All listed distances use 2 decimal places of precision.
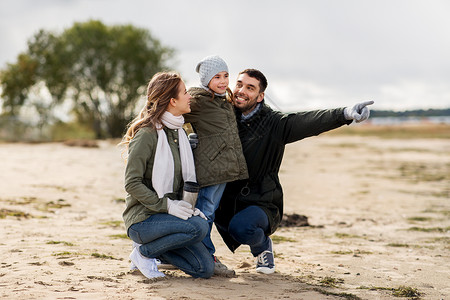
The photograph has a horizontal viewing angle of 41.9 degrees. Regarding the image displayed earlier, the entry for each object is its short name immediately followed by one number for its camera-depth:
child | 4.54
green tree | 30.97
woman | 4.31
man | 4.76
